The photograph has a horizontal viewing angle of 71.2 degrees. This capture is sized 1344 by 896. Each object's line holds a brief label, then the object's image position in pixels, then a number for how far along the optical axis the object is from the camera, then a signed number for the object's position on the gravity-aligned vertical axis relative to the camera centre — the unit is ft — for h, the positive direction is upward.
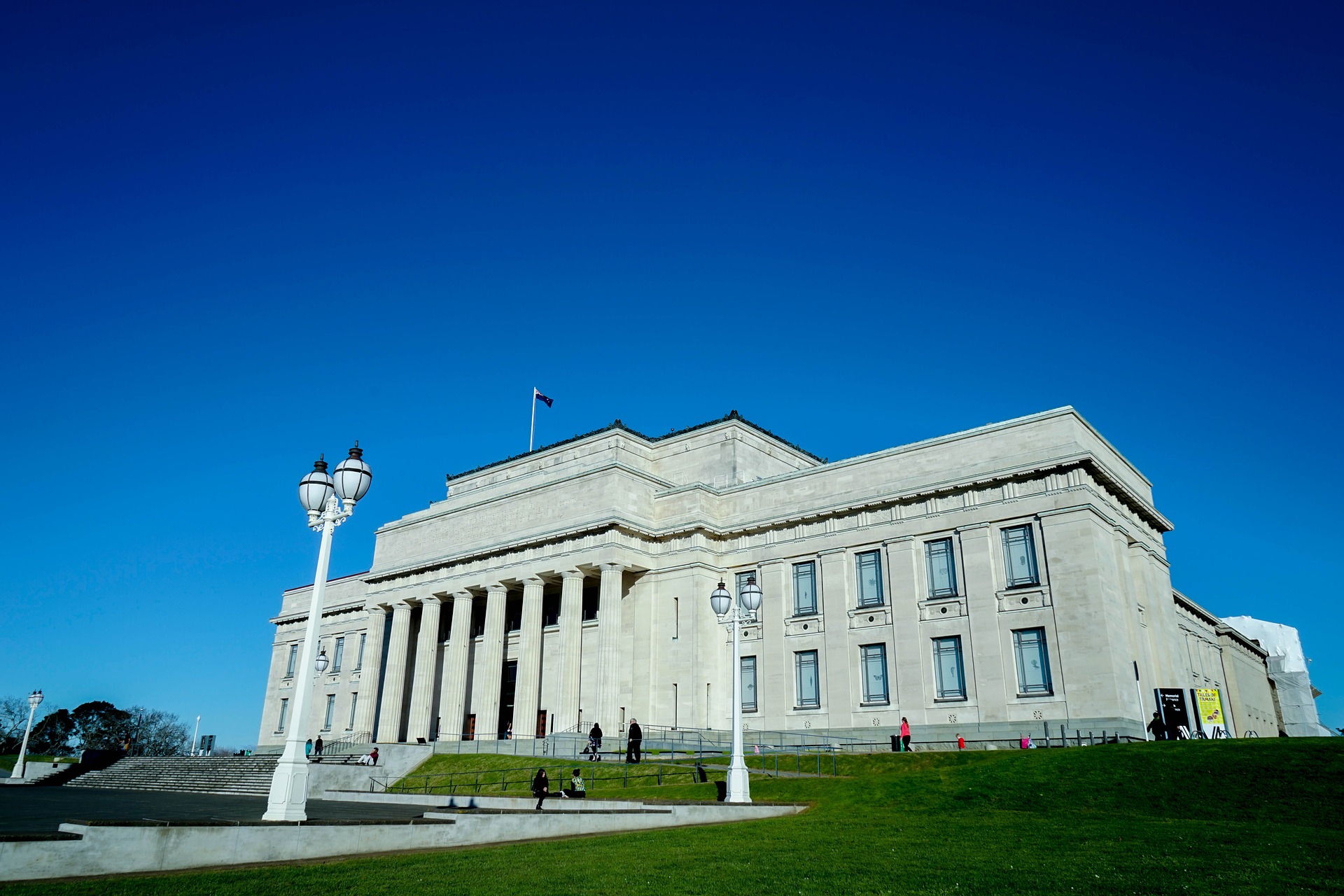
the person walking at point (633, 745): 118.58 +2.17
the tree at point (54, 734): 314.76 +8.17
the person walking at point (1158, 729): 112.27 +4.42
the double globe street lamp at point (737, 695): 80.28 +5.95
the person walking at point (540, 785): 75.56 -1.76
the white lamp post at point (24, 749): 149.69 +1.38
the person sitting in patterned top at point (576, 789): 83.76 -2.23
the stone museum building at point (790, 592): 125.90 +26.42
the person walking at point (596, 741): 126.24 +2.82
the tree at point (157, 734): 328.70 +9.01
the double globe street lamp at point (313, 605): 49.96 +8.68
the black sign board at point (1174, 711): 112.57 +6.51
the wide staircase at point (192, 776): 132.77 -2.35
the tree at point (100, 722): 327.88 +12.22
